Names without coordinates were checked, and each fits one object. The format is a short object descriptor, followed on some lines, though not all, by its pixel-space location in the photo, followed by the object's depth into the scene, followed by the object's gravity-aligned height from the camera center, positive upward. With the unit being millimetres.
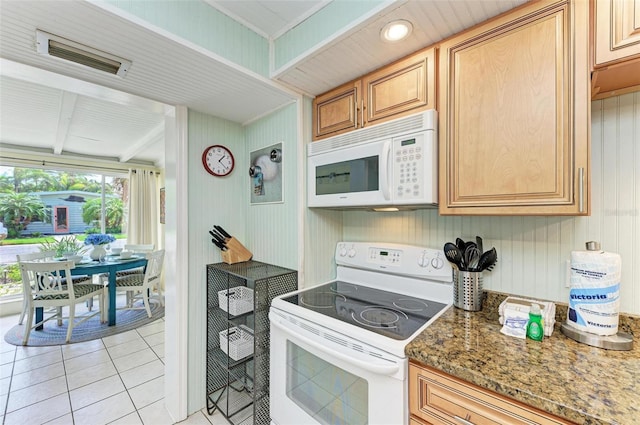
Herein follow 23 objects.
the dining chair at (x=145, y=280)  3557 -928
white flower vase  3568 -545
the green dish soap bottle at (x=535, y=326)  989 -428
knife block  1951 -307
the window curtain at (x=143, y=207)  4809 +88
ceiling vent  1097 +706
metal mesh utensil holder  1266 -375
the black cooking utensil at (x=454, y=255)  1301 -215
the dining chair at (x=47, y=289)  2770 -835
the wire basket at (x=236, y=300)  1749 -584
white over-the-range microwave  1198 +229
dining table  3105 -679
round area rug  2912 -1391
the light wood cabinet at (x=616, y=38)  822 +543
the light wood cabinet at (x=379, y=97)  1252 +610
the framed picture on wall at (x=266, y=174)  1868 +272
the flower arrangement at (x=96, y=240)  3684 -383
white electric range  993 -523
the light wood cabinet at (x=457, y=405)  743 -595
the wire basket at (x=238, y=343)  1750 -870
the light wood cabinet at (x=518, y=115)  911 +366
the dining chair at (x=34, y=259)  3165 -603
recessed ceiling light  1108 +772
